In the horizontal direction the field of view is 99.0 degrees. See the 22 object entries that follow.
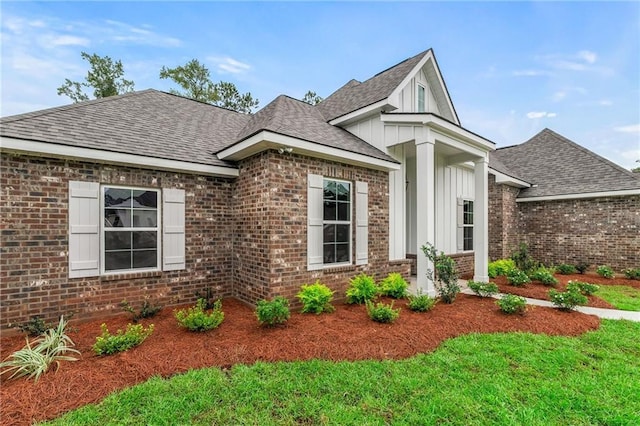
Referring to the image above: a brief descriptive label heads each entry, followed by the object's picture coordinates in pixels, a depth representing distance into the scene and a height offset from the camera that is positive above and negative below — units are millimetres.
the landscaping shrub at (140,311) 4984 -1793
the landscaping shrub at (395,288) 6578 -1750
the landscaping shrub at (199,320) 4371 -1714
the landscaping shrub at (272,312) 4398 -1570
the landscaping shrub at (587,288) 7000 -1878
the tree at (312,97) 24866 +10757
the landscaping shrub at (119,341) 3613 -1728
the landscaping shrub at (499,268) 9633 -1873
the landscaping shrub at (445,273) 6164 -1300
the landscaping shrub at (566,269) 10584 -2085
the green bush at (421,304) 5531 -1801
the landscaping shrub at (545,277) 8359 -1910
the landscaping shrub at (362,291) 6043 -1677
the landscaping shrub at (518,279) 8164 -1916
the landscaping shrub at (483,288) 6531 -1751
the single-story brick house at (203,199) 4559 +326
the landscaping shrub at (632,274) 9547 -2041
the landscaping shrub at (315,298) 5312 -1626
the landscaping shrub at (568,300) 5566 -1751
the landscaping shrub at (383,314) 4816 -1759
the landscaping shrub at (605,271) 9750 -2011
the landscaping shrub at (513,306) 5414 -1794
